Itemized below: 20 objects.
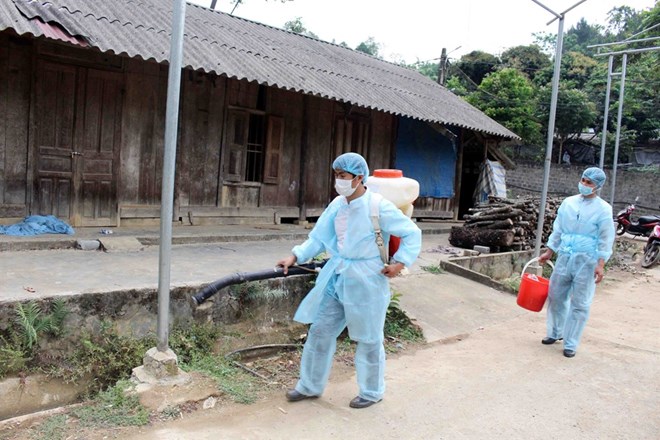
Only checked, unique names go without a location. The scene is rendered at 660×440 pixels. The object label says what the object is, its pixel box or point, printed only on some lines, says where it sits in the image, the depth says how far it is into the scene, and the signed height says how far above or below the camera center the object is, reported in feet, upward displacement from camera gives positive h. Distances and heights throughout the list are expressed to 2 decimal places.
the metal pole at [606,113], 45.91 +8.51
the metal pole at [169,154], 11.62 +0.54
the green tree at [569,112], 81.46 +14.25
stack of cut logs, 33.68 -1.69
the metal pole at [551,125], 27.68 +4.08
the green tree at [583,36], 148.87 +59.49
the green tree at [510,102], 79.61 +14.56
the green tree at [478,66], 109.60 +26.91
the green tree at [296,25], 113.50 +34.14
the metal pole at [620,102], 47.35 +9.75
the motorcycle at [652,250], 39.96 -2.90
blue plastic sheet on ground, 22.93 -2.48
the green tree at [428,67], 140.10 +35.30
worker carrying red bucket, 17.78 -1.72
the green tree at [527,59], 108.17 +28.89
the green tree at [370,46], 165.43 +44.87
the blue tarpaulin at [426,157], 43.65 +3.23
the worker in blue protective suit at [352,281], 12.12 -2.02
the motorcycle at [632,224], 53.72 -1.44
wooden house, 24.38 +3.76
